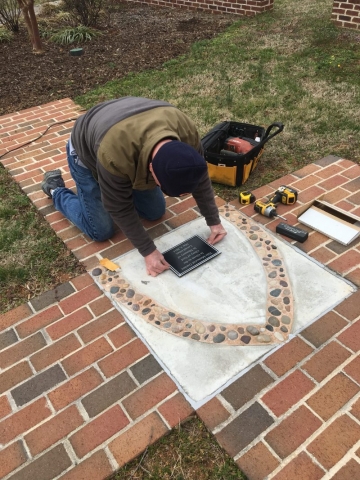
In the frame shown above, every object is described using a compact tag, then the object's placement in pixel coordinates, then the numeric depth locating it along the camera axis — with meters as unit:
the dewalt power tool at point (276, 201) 2.89
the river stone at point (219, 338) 2.11
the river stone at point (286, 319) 2.17
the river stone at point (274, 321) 2.17
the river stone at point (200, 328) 2.17
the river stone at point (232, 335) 2.12
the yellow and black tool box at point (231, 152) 3.11
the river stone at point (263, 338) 2.09
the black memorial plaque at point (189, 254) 2.54
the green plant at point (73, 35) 6.73
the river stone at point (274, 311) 2.22
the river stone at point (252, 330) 2.13
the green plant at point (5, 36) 6.93
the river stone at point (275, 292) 2.33
